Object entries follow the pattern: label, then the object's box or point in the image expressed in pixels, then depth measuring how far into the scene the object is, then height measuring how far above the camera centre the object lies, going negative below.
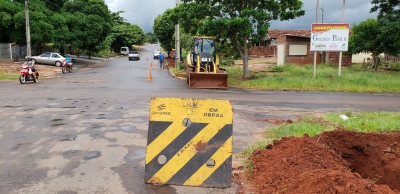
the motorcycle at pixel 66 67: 29.58 -0.40
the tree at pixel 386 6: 26.06 +4.42
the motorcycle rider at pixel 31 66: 20.26 -0.23
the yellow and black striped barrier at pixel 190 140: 4.54 -1.01
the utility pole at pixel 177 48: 31.72 +1.37
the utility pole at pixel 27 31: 28.55 +2.57
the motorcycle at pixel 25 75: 19.91 -0.74
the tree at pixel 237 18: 20.05 +2.90
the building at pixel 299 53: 34.16 +1.03
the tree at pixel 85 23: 38.22 +4.49
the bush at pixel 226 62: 34.03 +0.11
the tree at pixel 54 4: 42.22 +7.14
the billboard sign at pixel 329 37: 21.20 +1.65
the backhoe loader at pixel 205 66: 17.98 -0.17
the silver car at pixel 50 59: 34.15 +0.31
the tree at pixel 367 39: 26.61 +1.99
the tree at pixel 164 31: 52.25 +4.83
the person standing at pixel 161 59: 36.46 +0.39
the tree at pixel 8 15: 30.20 +4.06
